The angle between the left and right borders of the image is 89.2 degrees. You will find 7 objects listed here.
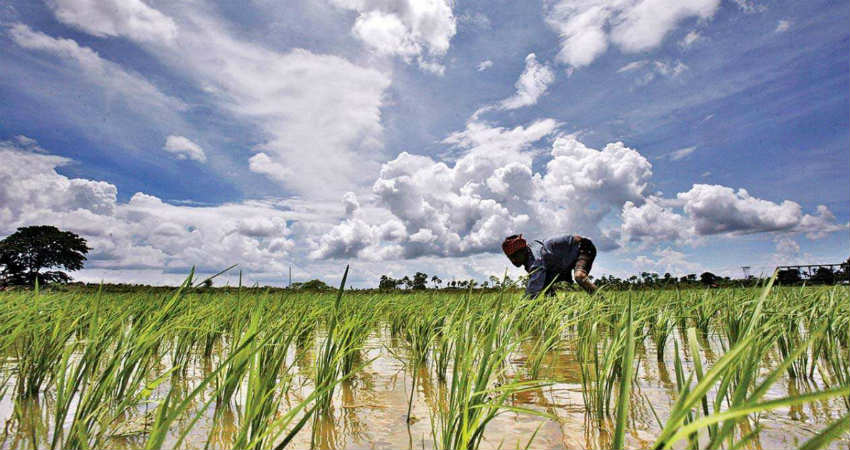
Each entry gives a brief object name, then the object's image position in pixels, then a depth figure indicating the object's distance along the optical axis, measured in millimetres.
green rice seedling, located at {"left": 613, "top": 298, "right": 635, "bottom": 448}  866
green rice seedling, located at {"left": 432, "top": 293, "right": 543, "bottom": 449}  1291
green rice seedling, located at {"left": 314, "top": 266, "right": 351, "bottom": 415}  1703
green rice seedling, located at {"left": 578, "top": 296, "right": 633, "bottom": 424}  1726
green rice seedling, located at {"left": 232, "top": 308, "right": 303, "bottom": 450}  1125
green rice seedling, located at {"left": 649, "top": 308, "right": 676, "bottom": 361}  2889
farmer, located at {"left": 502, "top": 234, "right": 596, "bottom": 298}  5840
